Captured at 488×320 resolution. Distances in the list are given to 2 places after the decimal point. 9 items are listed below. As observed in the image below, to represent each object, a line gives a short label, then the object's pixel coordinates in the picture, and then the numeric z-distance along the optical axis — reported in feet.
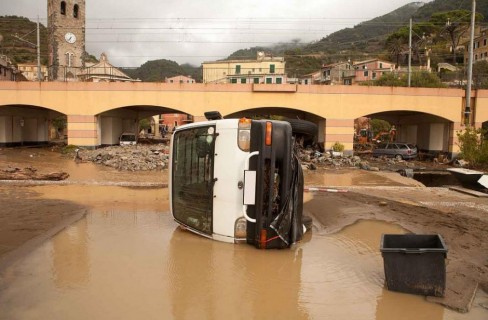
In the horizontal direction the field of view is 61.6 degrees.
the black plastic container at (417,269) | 15.65
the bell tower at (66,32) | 164.96
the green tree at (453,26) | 266.45
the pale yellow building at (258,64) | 193.06
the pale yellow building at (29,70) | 256.93
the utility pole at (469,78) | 82.23
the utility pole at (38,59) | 96.67
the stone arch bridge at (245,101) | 87.56
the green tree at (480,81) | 95.67
